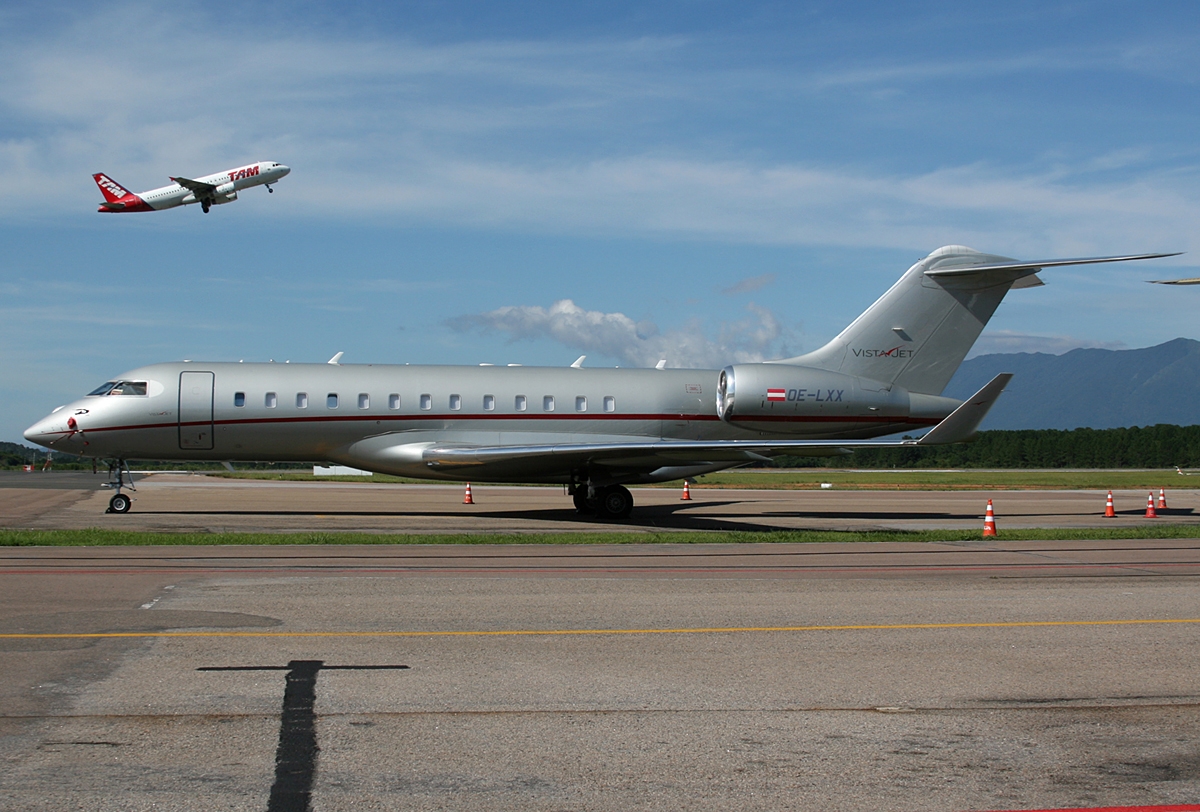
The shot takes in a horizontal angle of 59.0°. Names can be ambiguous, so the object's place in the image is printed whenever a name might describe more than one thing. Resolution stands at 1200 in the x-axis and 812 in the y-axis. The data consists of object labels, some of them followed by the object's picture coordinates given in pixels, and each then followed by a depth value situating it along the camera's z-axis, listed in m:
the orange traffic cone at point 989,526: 19.79
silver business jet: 23.95
